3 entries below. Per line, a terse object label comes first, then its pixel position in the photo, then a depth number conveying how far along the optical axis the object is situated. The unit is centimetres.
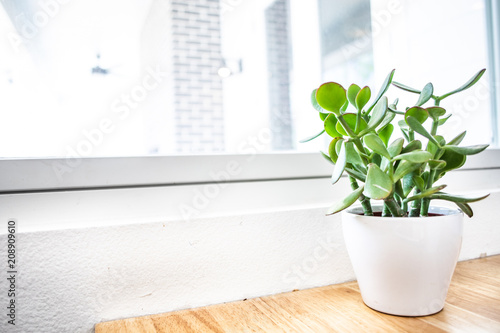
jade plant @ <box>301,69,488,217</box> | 49
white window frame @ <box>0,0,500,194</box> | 60
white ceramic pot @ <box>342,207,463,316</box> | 51
